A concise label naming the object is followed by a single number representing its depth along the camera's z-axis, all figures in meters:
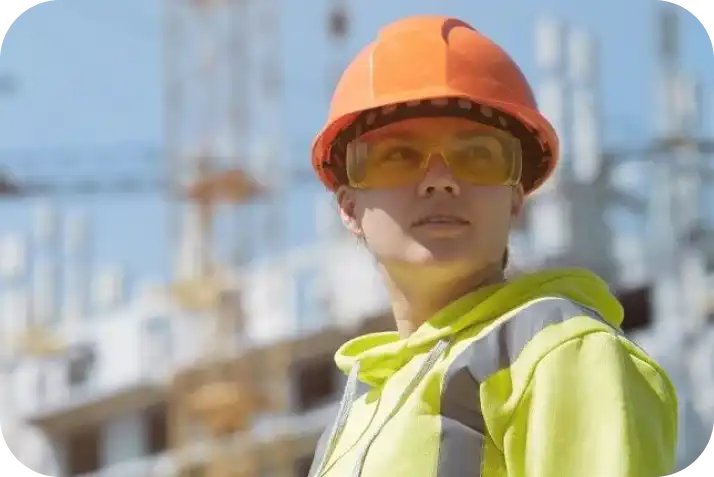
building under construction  17.08
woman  2.07
